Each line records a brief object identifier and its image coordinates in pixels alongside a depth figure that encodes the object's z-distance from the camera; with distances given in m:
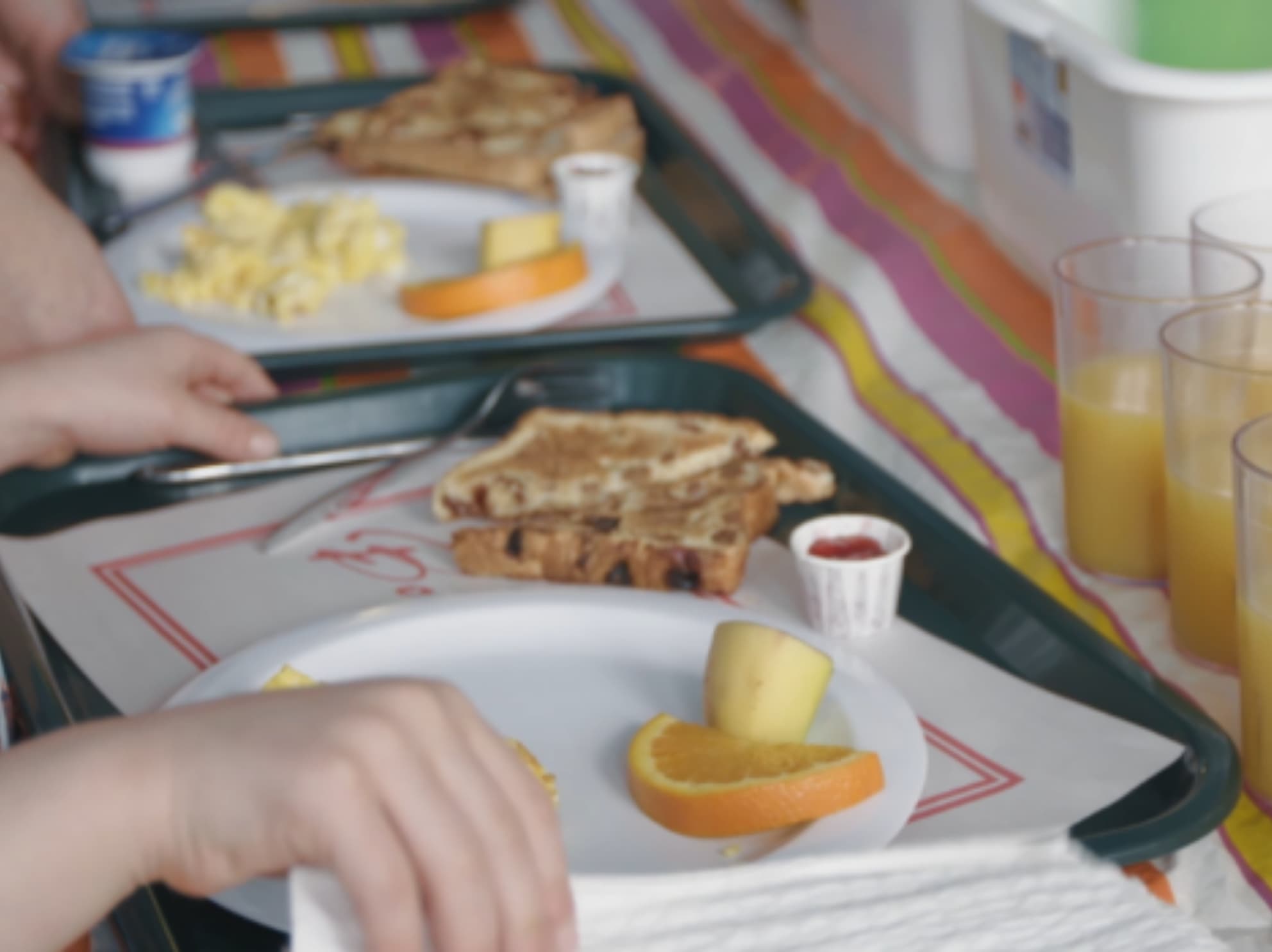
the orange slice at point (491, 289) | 1.47
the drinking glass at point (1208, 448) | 1.12
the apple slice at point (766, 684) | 1.11
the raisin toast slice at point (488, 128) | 1.68
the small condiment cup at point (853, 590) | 1.18
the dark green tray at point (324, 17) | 2.09
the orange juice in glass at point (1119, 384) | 1.18
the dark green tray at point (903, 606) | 1.06
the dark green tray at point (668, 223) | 1.43
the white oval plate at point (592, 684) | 1.08
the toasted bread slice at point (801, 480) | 1.28
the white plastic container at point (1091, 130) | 1.18
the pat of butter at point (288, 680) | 1.12
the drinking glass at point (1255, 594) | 1.06
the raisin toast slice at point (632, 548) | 1.23
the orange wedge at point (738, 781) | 1.07
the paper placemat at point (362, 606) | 1.10
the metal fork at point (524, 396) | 1.34
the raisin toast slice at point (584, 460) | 1.30
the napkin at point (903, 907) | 1.01
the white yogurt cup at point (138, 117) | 1.70
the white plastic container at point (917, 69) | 1.49
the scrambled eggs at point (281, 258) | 1.50
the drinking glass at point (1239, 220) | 1.19
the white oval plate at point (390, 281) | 1.47
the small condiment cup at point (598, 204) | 1.59
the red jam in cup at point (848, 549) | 1.21
